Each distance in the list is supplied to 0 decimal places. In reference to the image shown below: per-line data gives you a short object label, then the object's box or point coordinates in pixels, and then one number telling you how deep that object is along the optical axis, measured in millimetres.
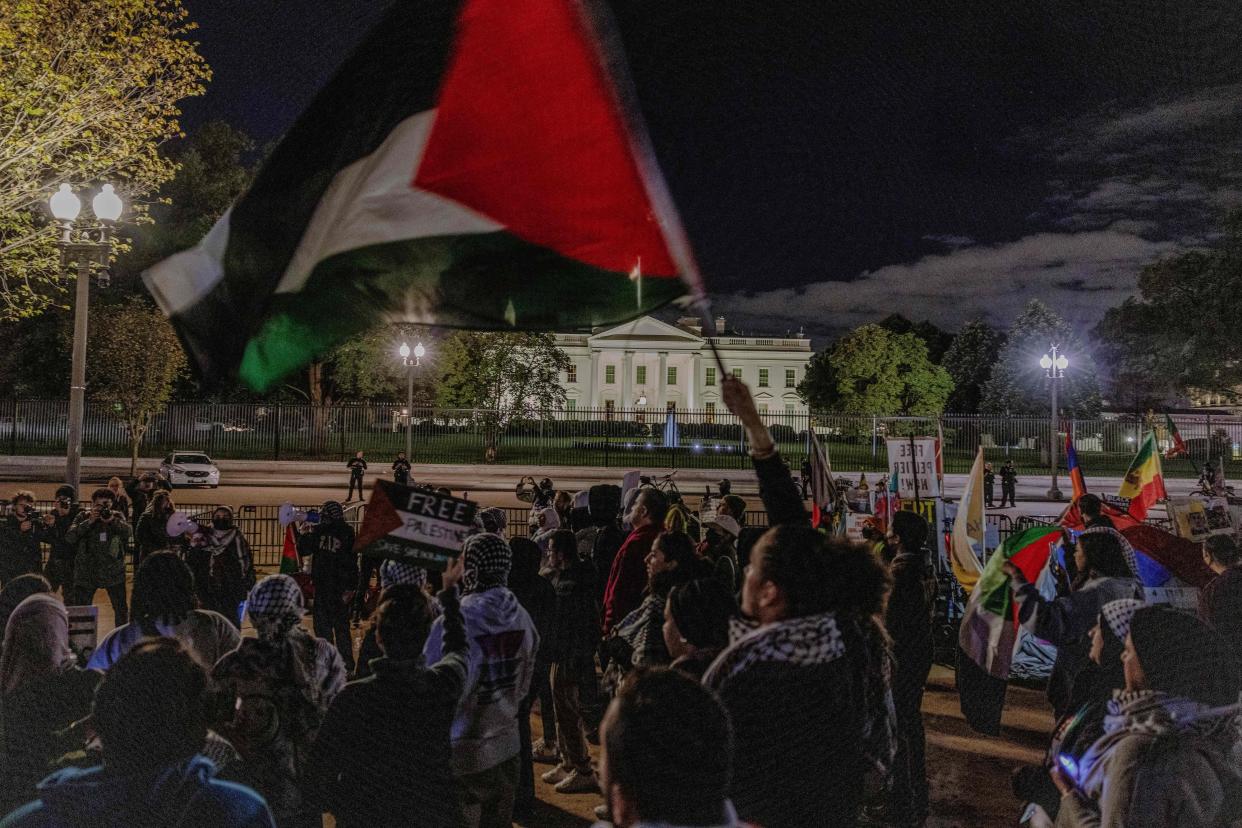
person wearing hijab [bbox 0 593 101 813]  3588
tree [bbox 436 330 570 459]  41125
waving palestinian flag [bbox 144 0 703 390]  3416
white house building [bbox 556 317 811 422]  91375
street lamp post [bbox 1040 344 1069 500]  32206
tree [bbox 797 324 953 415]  58469
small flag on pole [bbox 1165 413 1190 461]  14383
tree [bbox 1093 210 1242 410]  42250
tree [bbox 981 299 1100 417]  64375
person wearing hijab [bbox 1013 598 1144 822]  3229
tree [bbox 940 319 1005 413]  84375
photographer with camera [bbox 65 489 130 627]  8641
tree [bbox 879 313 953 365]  99194
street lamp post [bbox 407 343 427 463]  28441
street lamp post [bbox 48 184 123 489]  11523
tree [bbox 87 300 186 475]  29297
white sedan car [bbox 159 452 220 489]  29516
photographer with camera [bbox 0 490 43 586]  7531
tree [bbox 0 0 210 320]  12547
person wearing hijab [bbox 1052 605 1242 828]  2566
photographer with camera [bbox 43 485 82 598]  9219
